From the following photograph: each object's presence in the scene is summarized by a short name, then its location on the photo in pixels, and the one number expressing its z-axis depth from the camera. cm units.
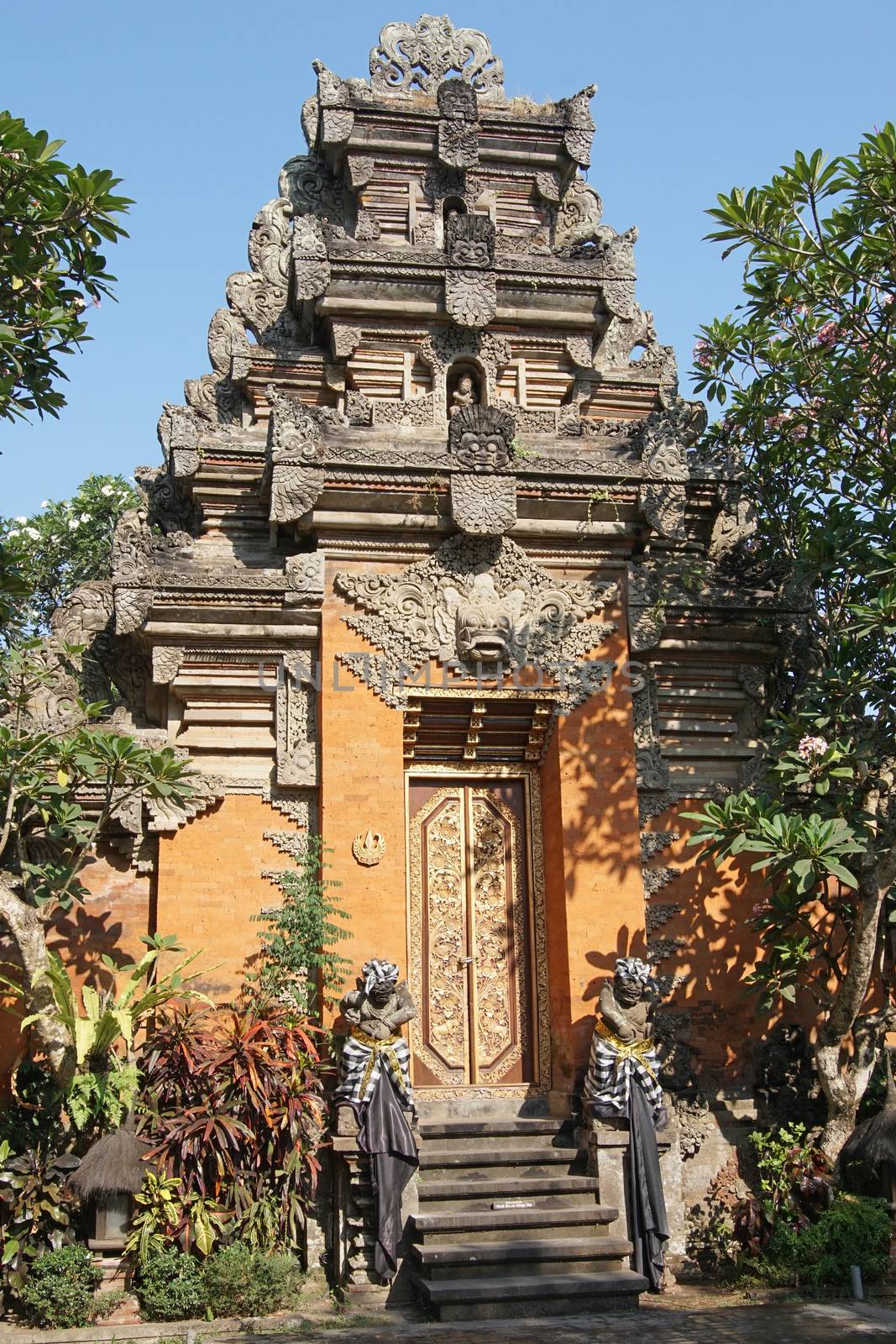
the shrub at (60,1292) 904
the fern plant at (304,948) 1079
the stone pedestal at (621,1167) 1024
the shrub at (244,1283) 918
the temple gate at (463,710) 1128
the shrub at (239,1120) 965
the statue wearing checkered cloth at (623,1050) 1047
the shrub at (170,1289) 914
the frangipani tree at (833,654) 1060
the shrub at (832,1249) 991
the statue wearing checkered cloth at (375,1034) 1014
